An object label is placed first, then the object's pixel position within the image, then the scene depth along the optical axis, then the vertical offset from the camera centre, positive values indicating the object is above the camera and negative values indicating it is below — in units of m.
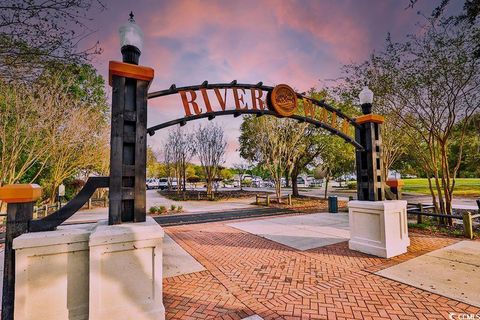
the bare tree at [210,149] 24.31 +2.63
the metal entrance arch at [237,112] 4.27 +1.38
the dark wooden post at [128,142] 3.45 +0.51
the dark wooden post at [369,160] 6.33 +0.33
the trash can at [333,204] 13.27 -1.79
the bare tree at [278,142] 18.00 +2.43
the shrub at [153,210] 14.13 -2.03
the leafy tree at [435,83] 8.35 +3.27
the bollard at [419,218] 9.18 -1.83
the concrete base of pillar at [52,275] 2.77 -1.18
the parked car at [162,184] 42.78 -1.56
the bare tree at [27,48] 4.05 +2.41
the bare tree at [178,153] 25.84 +2.44
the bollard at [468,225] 7.34 -1.71
